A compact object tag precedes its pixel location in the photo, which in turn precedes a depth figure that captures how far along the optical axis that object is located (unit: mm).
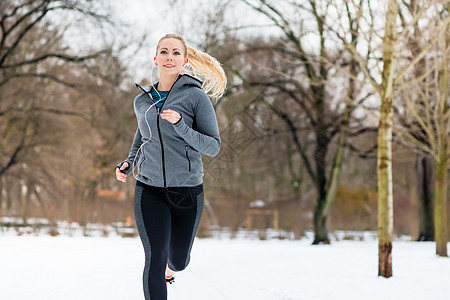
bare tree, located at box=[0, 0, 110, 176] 16000
